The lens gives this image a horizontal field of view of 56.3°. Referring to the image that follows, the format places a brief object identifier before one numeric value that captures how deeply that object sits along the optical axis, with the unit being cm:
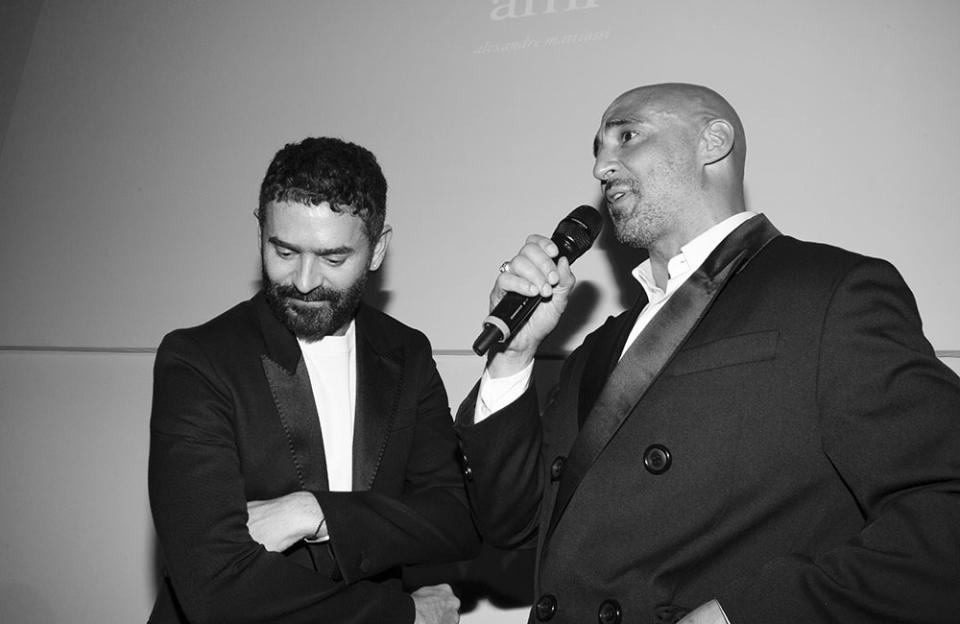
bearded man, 171
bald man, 134
